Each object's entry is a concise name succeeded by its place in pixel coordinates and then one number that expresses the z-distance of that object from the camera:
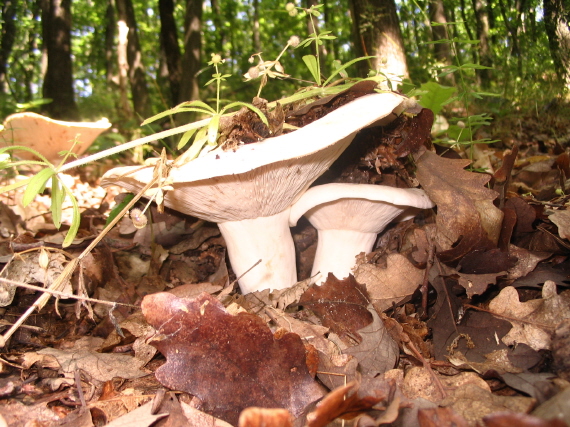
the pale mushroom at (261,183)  0.22
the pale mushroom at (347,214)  0.26
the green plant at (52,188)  0.22
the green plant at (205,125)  0.23
